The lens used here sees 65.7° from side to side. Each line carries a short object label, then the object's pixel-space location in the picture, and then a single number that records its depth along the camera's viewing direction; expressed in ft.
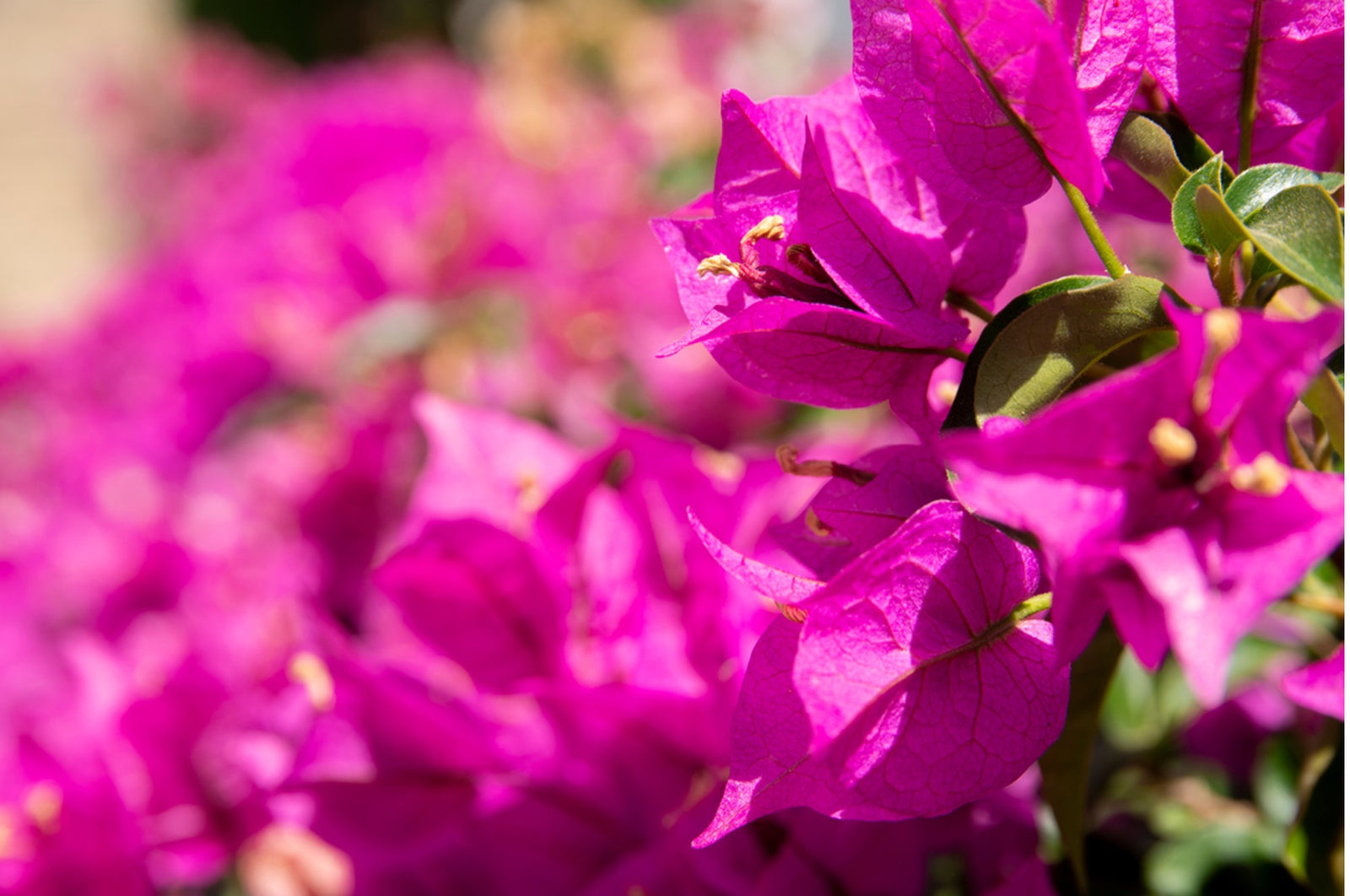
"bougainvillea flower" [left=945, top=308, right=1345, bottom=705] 0.75
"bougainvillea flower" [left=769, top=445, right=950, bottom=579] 0.99
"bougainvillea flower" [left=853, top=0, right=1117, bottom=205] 0.92
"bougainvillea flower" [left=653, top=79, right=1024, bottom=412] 1.01
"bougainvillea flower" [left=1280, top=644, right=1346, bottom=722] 0.99
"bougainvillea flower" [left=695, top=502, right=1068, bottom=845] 0.91
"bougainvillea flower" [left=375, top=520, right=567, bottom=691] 1.54
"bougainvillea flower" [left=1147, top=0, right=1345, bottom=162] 1.04
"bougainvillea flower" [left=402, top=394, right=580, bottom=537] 1.73
